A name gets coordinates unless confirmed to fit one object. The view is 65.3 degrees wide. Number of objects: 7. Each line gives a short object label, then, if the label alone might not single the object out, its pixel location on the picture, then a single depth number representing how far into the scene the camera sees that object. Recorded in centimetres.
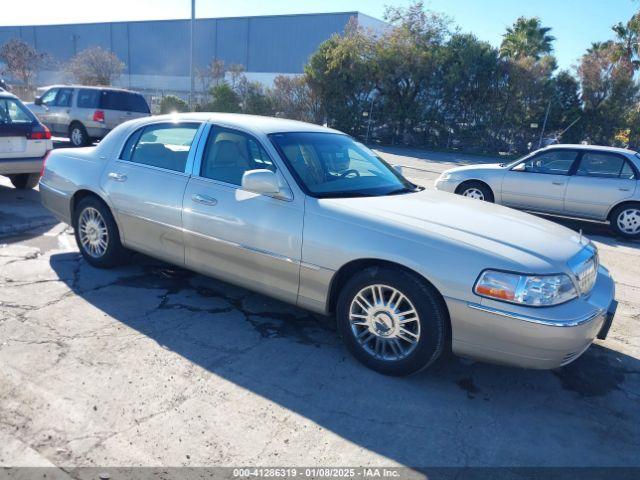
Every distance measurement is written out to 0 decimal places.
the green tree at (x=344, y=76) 2448
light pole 2155
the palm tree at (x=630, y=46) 2344
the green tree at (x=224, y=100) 2591
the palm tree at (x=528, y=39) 3231
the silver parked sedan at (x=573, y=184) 846
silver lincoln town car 304
